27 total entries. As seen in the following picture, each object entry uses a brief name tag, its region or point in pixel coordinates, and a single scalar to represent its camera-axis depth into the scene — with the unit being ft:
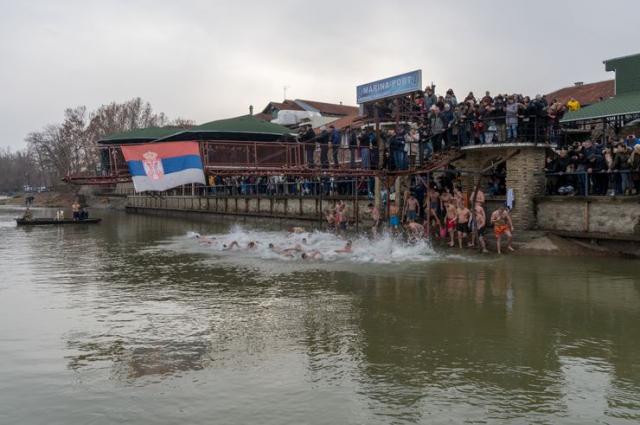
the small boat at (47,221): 137.18
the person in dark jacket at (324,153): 75.82
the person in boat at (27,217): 138.72
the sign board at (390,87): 96.36
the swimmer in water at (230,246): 77.67
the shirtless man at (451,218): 70.44
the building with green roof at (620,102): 86.80
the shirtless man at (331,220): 95.48
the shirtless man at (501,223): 64.54
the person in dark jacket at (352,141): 79.83
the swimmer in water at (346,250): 67.63
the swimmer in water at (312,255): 64.95
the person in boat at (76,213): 145.68
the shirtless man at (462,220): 68.54
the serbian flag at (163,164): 67.82
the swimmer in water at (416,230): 73.46
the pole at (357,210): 89.39
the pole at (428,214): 73.56
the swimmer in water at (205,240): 86.54
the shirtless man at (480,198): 68.53
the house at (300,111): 204.54
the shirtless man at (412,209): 77.66
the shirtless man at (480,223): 66.69
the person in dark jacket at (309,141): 77.99
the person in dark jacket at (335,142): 75.46
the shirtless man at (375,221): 82.40
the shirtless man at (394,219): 77.36
